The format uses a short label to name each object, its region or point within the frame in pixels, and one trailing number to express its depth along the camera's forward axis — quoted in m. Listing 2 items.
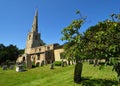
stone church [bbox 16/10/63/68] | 26.24
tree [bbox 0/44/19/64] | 31.62
